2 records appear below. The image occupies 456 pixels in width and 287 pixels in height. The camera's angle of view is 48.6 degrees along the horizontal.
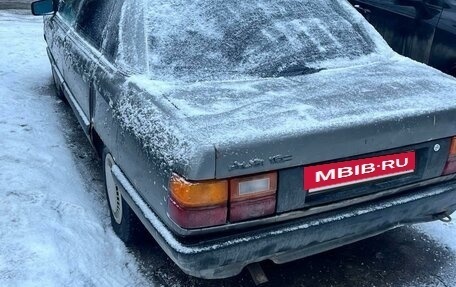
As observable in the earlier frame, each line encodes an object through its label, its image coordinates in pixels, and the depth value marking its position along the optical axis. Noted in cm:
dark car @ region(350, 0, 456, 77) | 518
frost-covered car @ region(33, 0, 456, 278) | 208
